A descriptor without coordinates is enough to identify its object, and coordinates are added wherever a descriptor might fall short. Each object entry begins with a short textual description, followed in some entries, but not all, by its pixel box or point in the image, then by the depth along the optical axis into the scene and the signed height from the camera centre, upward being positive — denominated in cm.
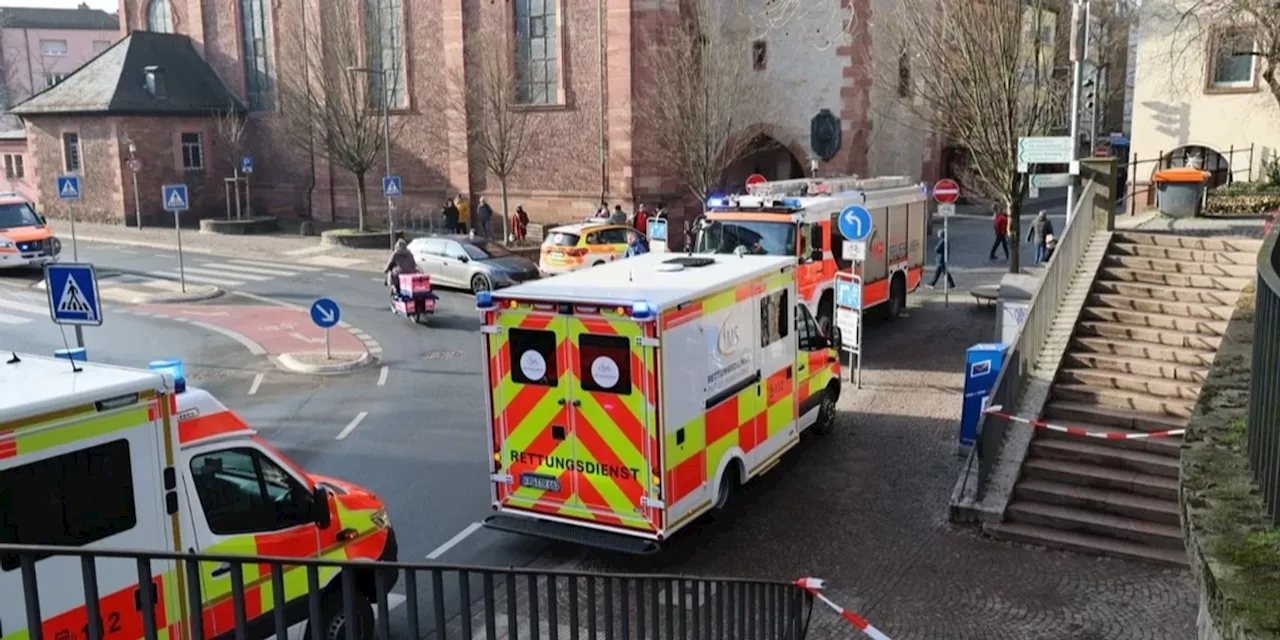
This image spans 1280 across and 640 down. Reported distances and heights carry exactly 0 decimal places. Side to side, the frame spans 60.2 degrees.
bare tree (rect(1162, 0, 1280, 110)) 2155 +272
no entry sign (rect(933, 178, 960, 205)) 2502 -72
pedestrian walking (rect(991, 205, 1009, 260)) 3052 -196
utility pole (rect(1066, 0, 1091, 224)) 1725 +161
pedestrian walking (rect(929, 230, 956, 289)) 2595 -241
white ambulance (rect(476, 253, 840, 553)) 994 -216
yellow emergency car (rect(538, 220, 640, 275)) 2734 -194
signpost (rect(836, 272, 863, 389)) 1747 -239
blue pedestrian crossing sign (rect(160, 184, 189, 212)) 2455 -40
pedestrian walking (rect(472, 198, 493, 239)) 3778 -159
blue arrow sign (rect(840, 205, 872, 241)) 1758 -94
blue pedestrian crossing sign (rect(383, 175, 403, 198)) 3278 -35
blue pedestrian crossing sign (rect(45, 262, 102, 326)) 1243 -126
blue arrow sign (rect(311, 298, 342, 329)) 1847 -231
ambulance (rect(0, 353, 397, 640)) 586 -191
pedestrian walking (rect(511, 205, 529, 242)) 3603 -174
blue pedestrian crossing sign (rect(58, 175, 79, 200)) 2223 -13
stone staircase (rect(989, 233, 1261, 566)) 1112 -280
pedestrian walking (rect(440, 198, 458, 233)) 3784 -154
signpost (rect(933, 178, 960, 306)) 2508 -85
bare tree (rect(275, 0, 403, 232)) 3812 +282
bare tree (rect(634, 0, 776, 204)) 3325 +214
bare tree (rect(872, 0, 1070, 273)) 2166 +172
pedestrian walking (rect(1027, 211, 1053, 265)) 2636 -174
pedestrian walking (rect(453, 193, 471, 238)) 3906 -150
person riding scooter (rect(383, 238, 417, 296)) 2317 -192
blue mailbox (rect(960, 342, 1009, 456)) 1357 -271
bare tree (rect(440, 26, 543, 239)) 3634 +197
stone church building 3659 +247
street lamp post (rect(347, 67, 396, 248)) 3450 +158
